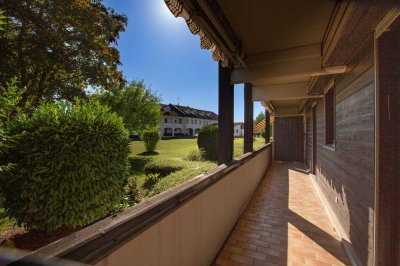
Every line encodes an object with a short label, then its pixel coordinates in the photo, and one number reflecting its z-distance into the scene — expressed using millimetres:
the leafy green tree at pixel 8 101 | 2063
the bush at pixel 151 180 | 5811
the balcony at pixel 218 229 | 985
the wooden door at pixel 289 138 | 10297
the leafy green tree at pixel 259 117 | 42725
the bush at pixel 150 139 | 15804
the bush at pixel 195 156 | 8396
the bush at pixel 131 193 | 4283
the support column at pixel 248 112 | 5023
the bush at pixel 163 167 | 6078
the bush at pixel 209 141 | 9172
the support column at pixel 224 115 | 3434
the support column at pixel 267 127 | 9711
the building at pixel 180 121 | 39156
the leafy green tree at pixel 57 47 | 6054
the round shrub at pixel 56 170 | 2553
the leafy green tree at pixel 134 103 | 12531
